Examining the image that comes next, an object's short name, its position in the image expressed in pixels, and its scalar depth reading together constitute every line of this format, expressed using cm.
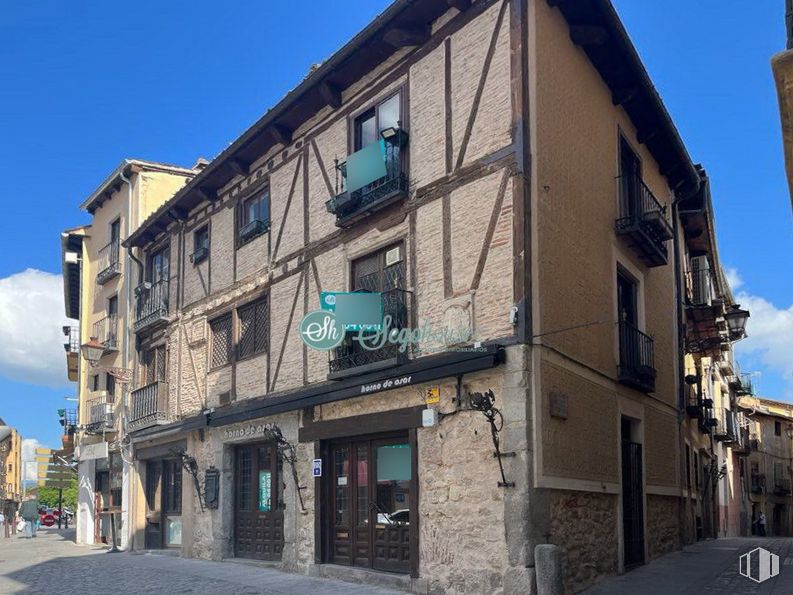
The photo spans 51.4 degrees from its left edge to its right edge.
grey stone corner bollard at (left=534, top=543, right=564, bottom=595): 912
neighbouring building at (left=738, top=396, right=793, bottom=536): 4075
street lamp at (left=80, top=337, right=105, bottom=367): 2262
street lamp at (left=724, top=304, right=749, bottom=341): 1777
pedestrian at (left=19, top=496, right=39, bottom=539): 3300
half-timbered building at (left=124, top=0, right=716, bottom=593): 1095
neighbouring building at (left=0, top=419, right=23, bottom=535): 5516
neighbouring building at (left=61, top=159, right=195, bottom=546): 2336
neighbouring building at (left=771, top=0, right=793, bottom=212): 572
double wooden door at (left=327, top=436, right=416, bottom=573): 1252
